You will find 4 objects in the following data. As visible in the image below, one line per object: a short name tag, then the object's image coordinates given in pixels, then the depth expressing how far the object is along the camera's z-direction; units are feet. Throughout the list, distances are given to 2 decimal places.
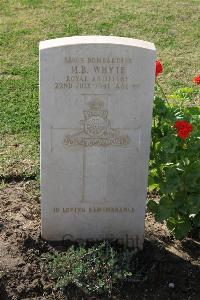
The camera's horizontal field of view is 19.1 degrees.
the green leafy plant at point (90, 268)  12.80
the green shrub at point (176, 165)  12.96
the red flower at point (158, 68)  13.33
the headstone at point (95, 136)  12.21
